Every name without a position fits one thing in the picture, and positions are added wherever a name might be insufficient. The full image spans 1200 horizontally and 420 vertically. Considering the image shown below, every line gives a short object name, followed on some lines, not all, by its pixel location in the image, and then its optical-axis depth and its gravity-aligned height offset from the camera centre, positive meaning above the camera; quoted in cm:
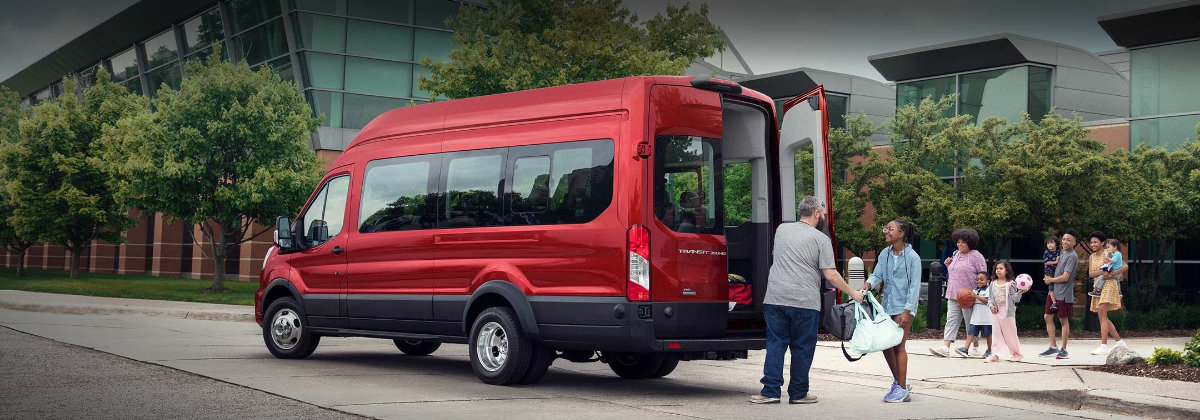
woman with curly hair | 1336 -29
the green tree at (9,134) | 4475 +366
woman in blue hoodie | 1009 -24
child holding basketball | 1366 -79
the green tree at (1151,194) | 1989 +109
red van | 906 +14
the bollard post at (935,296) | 1794 -78
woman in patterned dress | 1377 -42
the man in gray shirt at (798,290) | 884 -36
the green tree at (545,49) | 2338 +398
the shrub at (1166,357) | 1158 -105
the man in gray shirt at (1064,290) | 1377 -47
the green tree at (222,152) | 2809 +195
